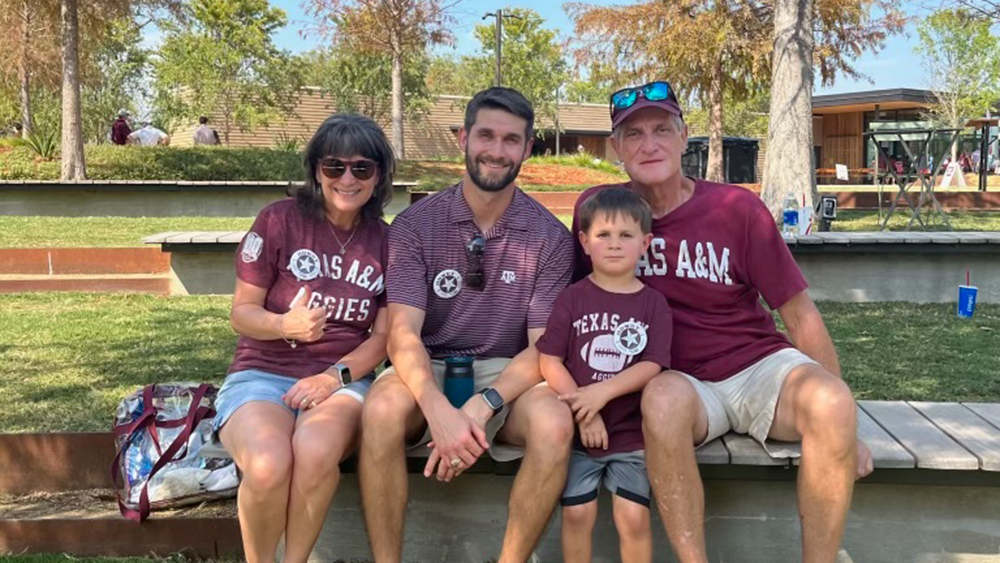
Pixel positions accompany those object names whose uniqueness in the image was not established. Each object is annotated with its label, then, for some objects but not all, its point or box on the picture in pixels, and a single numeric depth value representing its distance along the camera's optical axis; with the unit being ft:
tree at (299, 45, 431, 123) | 112.16
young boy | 8.65
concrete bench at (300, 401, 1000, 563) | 8.96
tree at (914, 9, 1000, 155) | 106.22
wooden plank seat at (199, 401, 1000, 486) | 8.77
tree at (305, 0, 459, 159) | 73.72
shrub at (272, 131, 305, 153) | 64.57
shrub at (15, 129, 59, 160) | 53.47
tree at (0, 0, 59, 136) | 59.06
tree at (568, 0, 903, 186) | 68.80
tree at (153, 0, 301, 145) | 95.25
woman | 9.36
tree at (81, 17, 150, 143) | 116.47
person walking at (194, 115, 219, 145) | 71.26
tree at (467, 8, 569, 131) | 127.34
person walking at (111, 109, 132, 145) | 69.00
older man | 8.83
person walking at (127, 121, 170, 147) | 76.95
